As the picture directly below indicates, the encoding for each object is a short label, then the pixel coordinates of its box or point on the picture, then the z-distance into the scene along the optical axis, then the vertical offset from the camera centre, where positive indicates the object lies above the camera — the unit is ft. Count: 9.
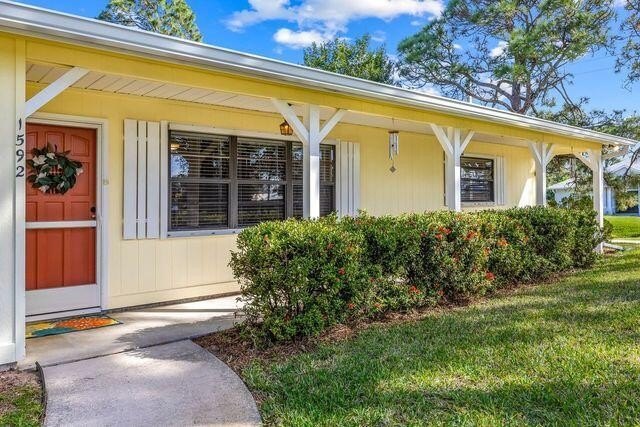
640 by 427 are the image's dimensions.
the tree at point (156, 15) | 58.75 +26.44
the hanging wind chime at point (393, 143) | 23.73 +3.77
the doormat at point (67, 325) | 13.88 -3.42
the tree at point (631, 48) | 40.22 +15.21
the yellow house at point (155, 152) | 11.02 +2.50
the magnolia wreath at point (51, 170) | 15.01 +1.56
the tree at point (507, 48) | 45.78 +17.69
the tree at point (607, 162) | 43.09 +5.35
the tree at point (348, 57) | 64.80 +24.55
